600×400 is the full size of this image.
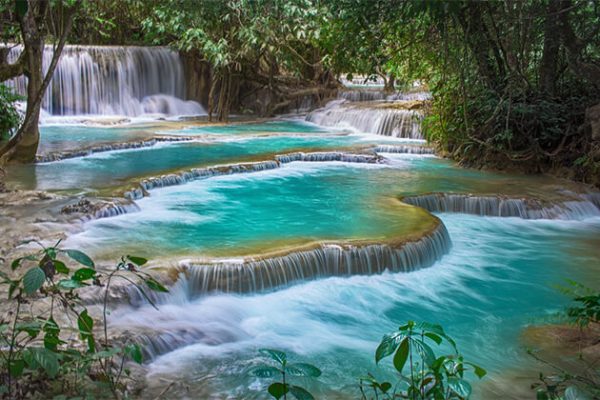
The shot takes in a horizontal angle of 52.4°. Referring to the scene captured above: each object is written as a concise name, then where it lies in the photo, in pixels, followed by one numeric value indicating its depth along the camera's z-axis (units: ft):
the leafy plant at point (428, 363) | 7.95
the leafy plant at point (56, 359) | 8.21
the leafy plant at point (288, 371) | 7.42
